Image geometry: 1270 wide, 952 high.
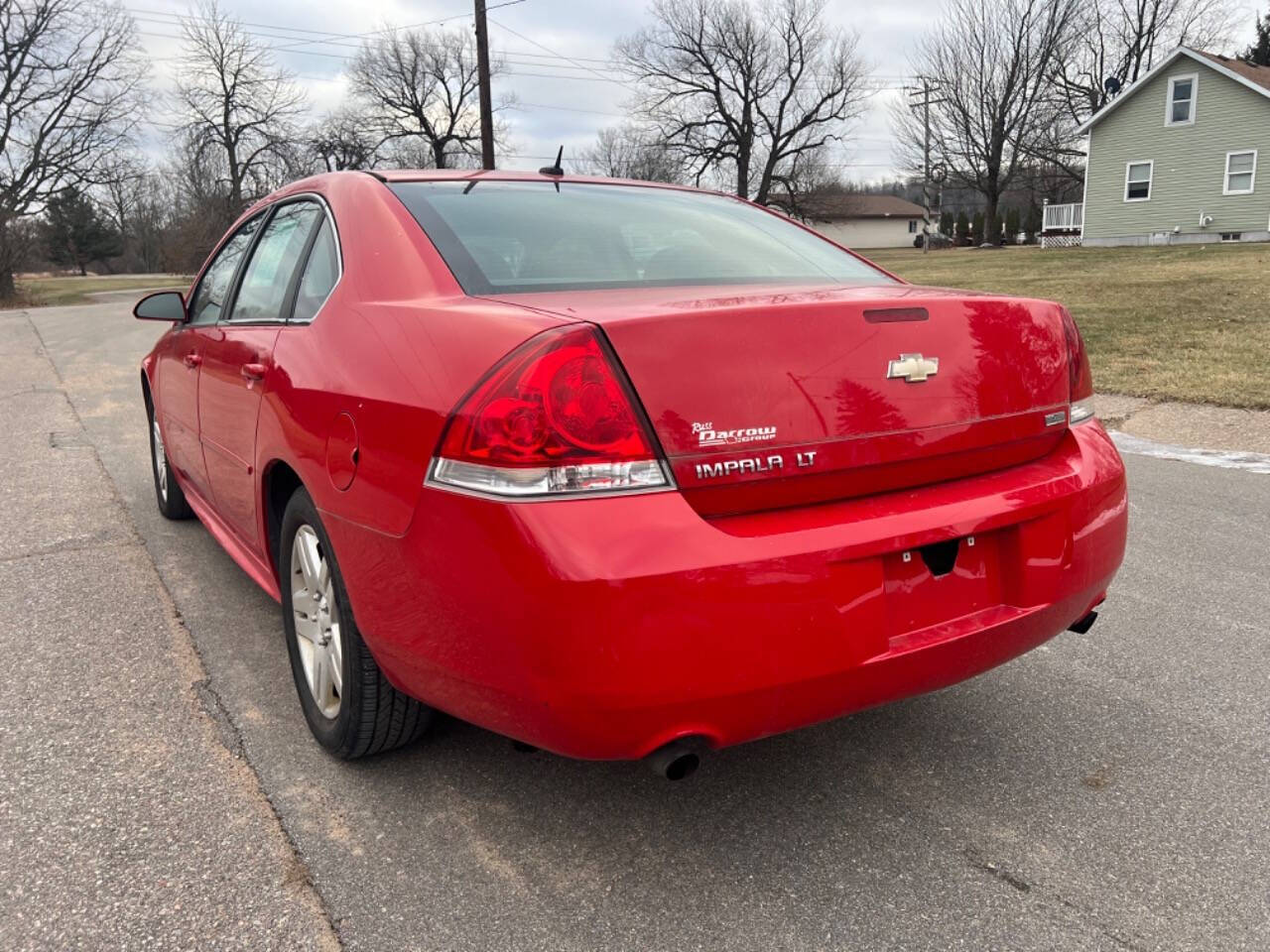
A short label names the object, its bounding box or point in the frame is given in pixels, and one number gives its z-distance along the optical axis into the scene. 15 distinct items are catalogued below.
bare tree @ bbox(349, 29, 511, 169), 54.44
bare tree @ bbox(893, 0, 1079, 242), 42.44
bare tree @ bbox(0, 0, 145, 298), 31.30
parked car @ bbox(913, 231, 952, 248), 57.03
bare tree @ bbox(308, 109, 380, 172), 49.94
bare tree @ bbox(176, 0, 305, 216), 46.16
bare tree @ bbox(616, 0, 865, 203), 48.75
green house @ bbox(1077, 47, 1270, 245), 29.28
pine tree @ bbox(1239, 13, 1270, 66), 43.69
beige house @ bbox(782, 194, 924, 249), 71.12
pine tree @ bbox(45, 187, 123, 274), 70.19
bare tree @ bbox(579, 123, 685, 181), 51.12
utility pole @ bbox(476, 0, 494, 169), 21.61
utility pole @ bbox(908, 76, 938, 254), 46.66
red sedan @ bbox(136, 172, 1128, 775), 1.78
